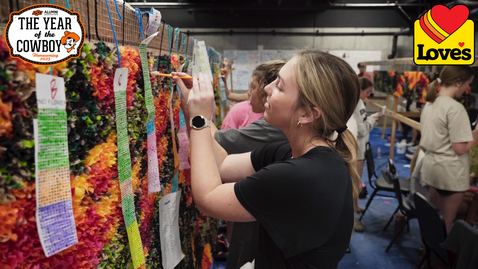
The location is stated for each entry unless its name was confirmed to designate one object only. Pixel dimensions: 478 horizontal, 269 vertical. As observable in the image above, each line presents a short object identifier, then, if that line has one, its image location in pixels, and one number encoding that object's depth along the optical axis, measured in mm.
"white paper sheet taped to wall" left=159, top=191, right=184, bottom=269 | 1140
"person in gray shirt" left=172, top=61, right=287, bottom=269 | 1652
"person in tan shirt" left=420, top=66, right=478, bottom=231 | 2621
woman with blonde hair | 836
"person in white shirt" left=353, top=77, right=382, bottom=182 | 3636
